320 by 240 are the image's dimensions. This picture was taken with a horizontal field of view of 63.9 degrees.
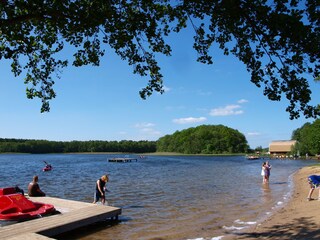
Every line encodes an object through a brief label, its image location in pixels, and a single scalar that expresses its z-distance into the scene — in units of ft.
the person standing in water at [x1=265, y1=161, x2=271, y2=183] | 72.65
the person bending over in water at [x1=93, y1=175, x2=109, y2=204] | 41.16
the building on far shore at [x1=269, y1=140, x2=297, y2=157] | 399.57
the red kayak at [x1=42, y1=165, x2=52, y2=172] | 138.15
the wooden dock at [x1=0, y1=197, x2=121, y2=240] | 25.90
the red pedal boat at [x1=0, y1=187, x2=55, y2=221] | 29.75
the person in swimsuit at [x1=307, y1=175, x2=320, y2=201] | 42.51
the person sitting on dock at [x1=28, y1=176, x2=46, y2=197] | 43.21
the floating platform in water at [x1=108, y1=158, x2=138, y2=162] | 249.78
